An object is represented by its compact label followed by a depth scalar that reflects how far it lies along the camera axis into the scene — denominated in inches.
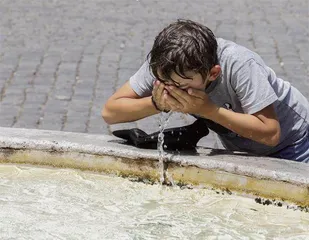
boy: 247.4
